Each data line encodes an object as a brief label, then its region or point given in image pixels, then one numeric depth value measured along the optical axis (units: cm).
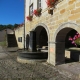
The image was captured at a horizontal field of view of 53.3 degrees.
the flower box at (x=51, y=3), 429
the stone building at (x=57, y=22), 343
